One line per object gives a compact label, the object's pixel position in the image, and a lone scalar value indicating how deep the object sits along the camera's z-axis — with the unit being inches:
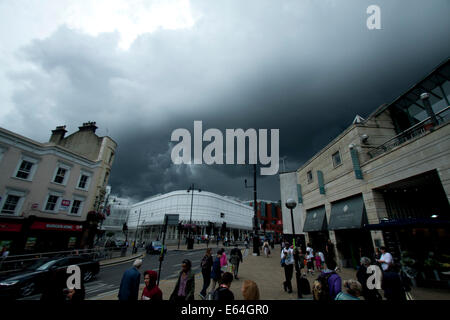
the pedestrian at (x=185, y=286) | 173.3
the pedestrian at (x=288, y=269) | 289.0
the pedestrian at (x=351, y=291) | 128.6
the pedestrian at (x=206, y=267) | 271.3
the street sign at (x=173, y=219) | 443.5
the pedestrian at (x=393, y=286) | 176.7
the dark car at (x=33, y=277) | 289.0
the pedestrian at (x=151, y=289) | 159.1
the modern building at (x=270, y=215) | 3478.3
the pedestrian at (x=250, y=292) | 111.3
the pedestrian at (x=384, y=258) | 271.7
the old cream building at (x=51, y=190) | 636.1
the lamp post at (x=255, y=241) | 821.2
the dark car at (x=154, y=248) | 975.0
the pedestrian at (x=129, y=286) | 170.2
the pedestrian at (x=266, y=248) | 768.2
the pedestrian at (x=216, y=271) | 283.6
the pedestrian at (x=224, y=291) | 117.7
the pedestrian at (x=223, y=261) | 360.8
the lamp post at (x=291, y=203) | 322.3
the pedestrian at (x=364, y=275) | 198.5
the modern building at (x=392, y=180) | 330.6
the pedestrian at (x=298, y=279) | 257.9
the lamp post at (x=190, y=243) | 1165.2
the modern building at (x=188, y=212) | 2716.5
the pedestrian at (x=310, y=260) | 447.2
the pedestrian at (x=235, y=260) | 378.9
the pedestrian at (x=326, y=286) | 146.3
